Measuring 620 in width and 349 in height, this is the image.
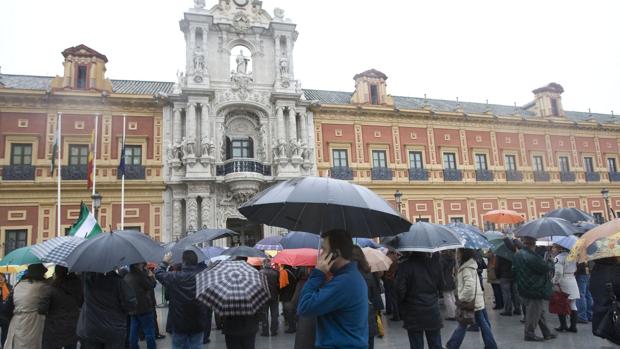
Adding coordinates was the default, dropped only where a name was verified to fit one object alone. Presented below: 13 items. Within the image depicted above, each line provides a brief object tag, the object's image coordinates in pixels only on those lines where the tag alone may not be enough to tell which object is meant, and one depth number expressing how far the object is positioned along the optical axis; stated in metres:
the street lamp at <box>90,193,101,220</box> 13.99
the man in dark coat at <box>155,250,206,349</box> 5.04
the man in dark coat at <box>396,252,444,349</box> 4.96
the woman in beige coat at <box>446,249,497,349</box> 5.77
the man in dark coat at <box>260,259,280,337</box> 6.74
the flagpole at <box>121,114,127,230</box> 17.61
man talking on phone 2.91
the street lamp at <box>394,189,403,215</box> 18.29
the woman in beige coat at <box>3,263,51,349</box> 5.41
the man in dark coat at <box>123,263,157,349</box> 6.57
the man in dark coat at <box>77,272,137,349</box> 4.65
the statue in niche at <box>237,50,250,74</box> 21.59
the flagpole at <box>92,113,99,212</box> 18.30
